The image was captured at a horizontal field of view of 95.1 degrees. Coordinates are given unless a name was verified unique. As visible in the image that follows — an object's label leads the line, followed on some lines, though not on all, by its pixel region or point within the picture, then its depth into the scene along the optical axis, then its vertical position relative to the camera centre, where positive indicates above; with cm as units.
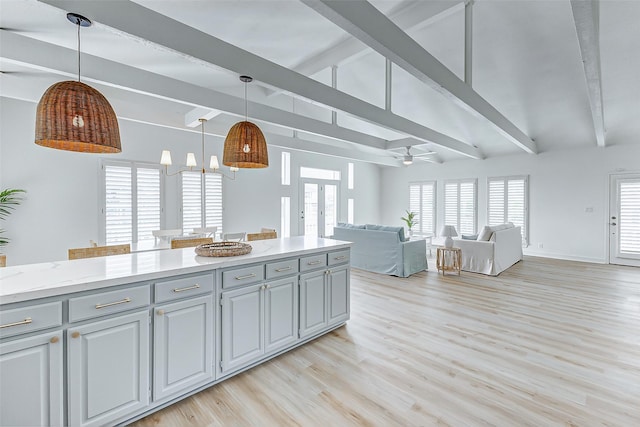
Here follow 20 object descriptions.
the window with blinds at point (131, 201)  528 +17
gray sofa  543 -80
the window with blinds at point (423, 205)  953 +15
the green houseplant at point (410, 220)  916 -33
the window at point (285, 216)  795 -17
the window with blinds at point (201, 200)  614 +21
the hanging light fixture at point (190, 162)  408 +78
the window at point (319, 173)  850 +111
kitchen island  147 -74
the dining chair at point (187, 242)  344 -39
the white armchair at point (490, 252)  554 -85
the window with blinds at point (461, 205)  867 +14
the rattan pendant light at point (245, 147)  257 +56
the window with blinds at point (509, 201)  774 +22
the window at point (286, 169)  799 +112
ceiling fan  699 +124
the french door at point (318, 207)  853 +8
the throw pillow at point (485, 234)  567 -48
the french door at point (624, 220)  630 -23
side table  559 -97
